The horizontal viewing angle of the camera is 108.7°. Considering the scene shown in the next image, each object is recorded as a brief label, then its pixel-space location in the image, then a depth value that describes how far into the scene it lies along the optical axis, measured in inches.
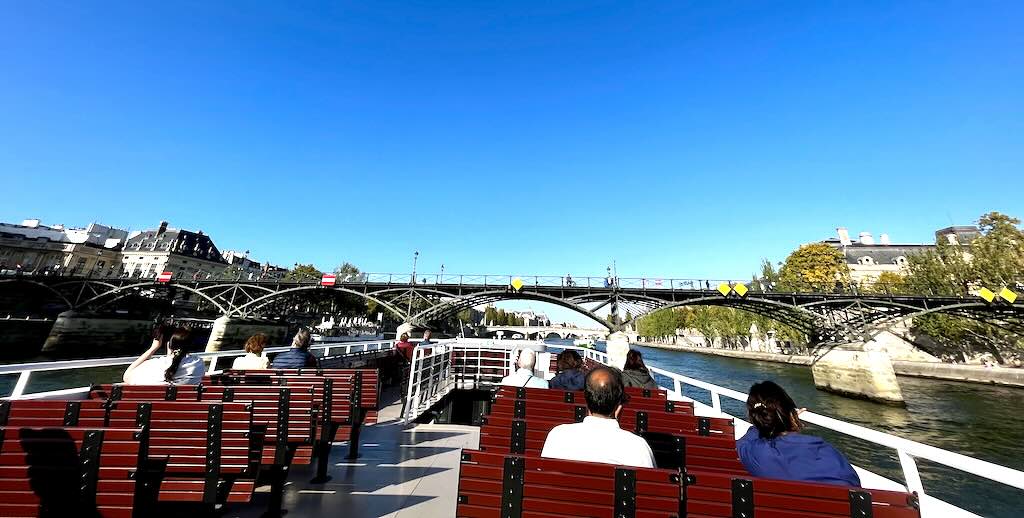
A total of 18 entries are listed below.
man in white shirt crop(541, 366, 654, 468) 87.3
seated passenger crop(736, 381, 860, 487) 86.7
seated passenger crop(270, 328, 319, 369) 236.1
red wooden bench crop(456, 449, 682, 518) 76.0
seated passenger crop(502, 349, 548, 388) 227.3
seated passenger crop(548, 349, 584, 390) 210.5
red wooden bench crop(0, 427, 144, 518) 86.0
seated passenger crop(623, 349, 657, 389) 221.3
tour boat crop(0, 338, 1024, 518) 75.7
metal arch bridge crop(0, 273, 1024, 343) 1273.4
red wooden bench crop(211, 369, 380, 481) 179.3
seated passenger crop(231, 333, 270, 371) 220.2
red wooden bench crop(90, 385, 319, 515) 135.7
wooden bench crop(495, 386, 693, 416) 171.0
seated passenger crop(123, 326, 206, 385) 172.7
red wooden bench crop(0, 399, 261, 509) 113.5
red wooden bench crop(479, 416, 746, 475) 120.6
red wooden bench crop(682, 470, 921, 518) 68.3
